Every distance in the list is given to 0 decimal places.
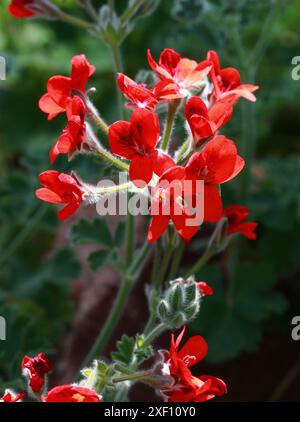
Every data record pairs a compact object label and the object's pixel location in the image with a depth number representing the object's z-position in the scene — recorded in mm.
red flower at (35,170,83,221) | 611
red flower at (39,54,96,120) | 648
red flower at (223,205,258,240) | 664
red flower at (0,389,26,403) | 597
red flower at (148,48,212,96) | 647
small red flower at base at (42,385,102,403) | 581
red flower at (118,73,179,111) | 611
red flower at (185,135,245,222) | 605
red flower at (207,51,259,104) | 645
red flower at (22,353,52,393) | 613
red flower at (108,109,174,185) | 601
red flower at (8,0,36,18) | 705
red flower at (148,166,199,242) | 598
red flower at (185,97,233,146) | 607
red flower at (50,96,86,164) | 614
